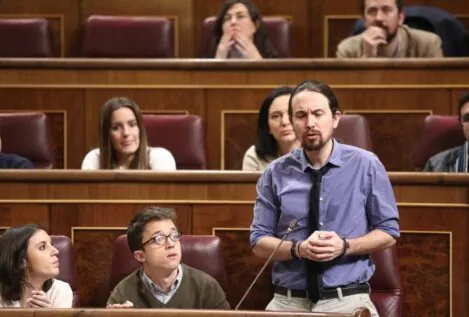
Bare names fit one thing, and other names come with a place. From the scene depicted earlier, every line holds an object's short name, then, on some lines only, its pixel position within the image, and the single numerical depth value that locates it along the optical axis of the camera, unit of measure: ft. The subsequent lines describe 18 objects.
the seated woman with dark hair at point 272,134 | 40.18
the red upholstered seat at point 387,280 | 37.11
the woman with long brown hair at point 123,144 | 40.58
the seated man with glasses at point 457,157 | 39.77
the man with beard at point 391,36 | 42.94
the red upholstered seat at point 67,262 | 37.56
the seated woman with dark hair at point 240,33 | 43.60
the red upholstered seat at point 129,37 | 44.75
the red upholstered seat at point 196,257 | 37.51
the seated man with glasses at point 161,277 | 37.00
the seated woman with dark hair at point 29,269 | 37.12
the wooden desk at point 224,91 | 41.79
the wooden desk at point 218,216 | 37.97
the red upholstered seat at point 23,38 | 45.02
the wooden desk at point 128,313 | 34.19
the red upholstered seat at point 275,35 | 44.72
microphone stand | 36.34
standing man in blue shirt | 36.30
